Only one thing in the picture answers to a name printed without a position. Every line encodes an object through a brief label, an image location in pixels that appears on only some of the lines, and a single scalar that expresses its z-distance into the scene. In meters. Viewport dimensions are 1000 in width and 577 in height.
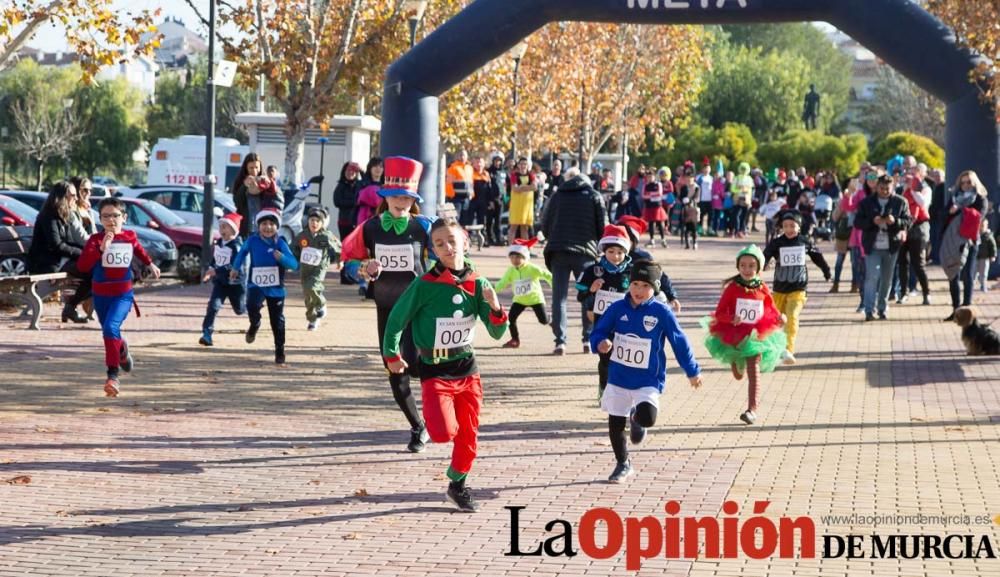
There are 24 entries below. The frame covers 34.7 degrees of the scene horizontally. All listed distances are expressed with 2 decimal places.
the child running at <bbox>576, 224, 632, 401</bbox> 12.35
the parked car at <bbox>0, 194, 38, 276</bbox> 20.58
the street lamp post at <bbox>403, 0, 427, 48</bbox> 25.41
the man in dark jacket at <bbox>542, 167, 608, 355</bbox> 15.66
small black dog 16.38
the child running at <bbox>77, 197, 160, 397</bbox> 12.49
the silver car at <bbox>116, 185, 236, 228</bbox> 29.17
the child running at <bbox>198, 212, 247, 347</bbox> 16.22
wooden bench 17.36
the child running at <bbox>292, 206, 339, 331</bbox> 17.33
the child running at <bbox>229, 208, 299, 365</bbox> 14.84
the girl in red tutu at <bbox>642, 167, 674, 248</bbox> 35.69
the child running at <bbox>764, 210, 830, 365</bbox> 14.23
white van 48.50
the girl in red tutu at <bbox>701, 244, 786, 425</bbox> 11.68
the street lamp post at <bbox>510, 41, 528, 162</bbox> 35.50
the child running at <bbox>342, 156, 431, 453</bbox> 10.80
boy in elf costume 8.78
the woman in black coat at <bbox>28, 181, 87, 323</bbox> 18.16
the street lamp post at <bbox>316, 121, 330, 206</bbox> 30.88
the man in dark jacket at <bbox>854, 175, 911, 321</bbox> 20.09
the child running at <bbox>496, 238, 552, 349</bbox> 16.03
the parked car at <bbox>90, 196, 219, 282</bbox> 25.81
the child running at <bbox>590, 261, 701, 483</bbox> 9.39
